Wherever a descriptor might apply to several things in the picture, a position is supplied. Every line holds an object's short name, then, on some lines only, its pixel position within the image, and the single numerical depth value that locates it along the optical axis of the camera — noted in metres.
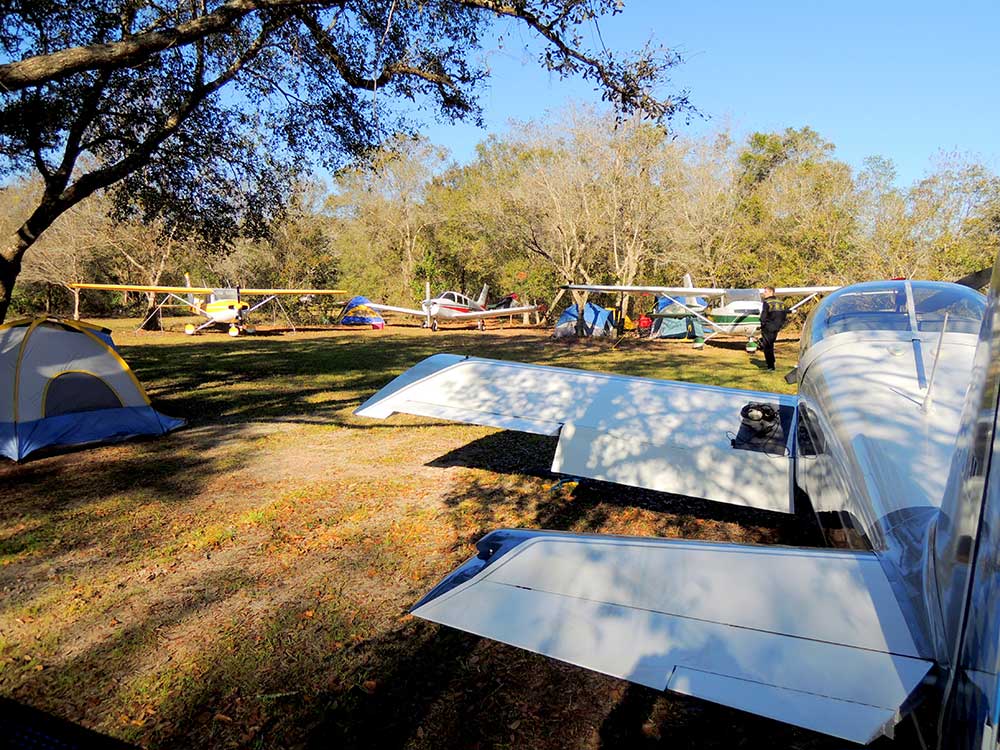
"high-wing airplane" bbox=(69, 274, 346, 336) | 23.84
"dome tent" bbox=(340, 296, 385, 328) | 29.89
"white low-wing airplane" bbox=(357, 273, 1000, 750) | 1.28
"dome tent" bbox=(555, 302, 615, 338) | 23.84
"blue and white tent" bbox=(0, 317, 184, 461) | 6.84
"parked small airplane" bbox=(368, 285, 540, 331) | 29.09
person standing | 14.61
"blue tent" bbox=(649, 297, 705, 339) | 22.92
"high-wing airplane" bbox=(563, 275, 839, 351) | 18.97
